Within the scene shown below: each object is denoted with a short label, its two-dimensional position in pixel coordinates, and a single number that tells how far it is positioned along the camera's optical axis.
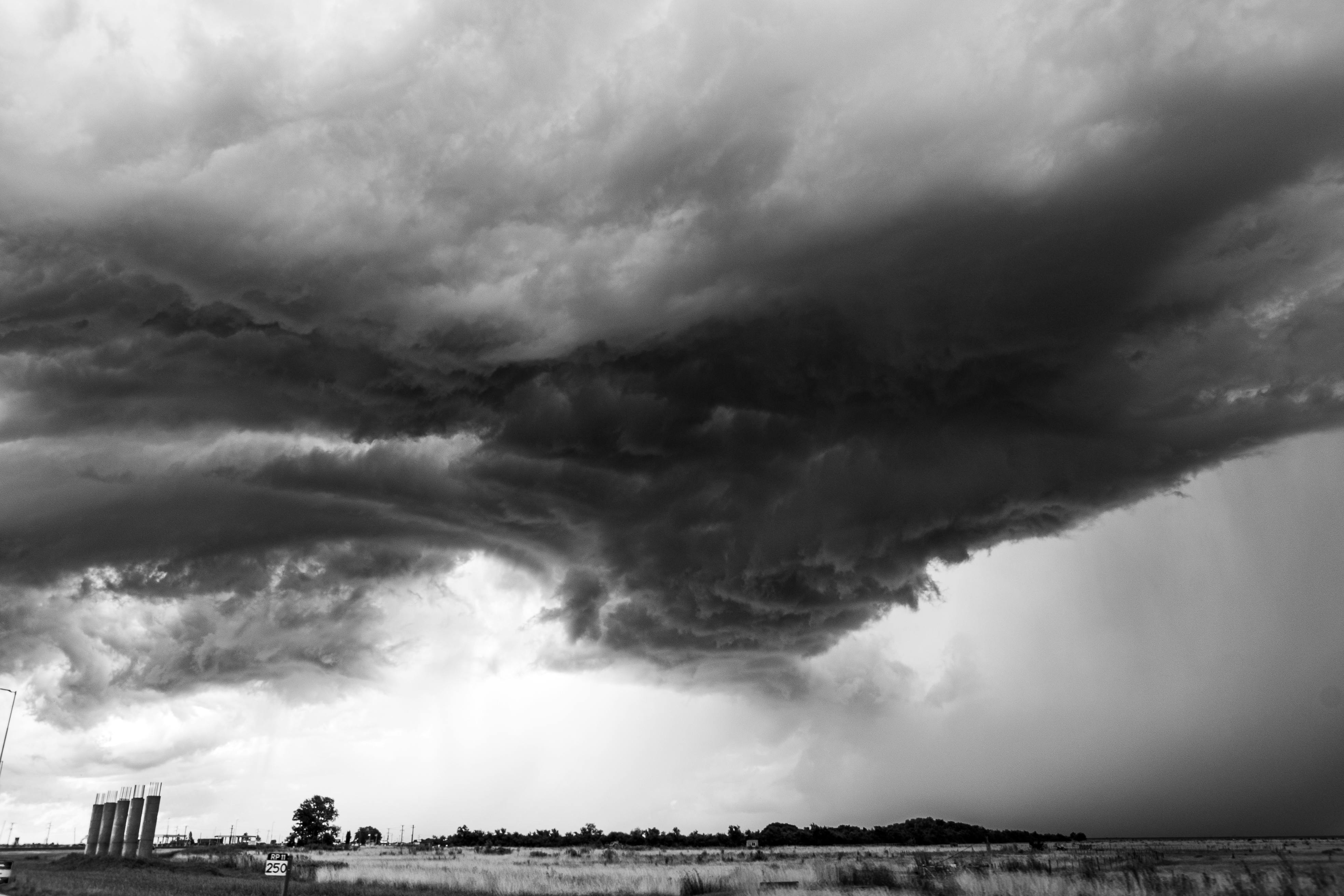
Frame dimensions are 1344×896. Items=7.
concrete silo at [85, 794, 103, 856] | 143.38
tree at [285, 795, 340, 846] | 193.00
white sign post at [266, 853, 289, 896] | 32.50
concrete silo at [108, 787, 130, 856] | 129.62
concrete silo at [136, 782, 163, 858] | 125.94
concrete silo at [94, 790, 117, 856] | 137.00
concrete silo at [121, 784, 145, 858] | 126.56
